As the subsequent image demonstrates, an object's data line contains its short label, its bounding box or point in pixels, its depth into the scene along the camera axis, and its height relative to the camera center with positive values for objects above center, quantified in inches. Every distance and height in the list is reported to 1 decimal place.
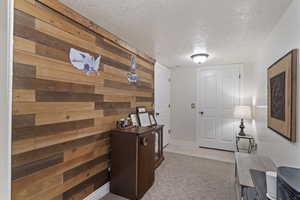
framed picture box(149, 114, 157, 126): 125.7 -16.8
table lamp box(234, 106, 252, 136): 130.2 -9.9
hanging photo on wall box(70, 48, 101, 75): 66.5 +18.6
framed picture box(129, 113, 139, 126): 103.9 -13.3
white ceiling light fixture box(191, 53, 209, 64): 119.2 +35.8
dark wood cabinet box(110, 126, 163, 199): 76.9 -33.5
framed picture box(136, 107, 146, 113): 113.4 -6.9
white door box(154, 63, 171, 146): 150.0 +4.1
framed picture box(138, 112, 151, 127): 111.4 -14.6
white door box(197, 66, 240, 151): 152.6 -4.4
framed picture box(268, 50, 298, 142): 53.3 +2.5
